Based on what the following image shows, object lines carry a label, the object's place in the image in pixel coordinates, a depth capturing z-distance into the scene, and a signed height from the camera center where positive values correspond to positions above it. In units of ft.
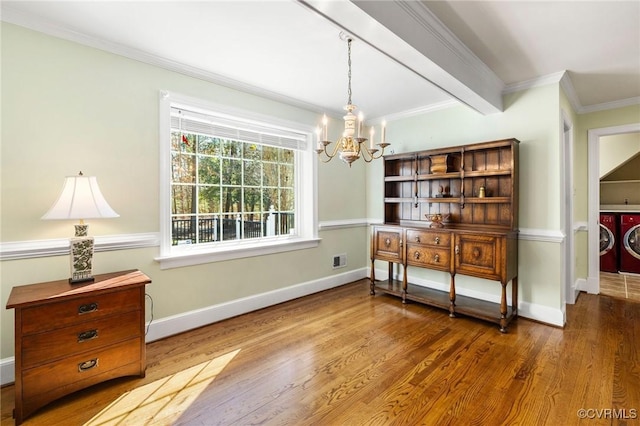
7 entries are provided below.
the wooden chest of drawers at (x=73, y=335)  5.49 -2.40
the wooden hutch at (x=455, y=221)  9.70 -0.32
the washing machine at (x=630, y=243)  16.01 -1.69
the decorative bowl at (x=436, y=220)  11.38 -0.27
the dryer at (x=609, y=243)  16.55 -1.73
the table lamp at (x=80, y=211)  6.30 +0.10
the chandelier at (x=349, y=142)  7.19 +1.73
